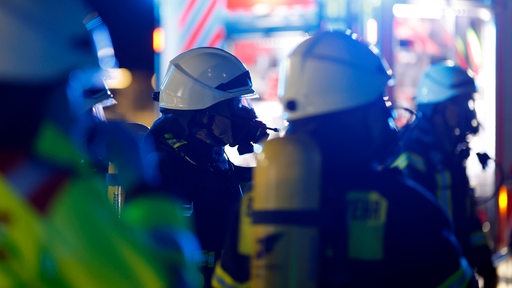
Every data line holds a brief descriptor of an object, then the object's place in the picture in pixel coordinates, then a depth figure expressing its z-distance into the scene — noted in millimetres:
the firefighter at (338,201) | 4523
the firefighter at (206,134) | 8266
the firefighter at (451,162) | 9492
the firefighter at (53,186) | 3459
